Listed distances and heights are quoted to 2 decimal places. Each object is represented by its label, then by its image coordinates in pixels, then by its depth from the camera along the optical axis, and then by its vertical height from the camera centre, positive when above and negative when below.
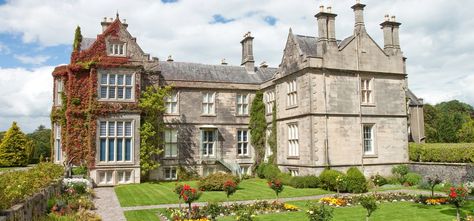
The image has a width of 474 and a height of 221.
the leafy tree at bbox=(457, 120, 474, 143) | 48.79 +1.05
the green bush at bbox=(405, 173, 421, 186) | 24.88 -2.24
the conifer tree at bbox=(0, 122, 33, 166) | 50.06 -0.35
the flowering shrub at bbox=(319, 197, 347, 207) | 17.40 -2.54
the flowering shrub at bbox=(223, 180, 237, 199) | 16.56 -1.77
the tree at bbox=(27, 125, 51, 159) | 65.33 +0.33
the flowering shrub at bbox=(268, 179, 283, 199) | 17.45 -1.79
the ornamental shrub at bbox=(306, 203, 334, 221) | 10.41 -1.85
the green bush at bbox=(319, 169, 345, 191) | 22.53 -1.98
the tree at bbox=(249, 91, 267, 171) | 31.31 +1.37
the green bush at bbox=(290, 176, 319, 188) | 23.61 -2.24
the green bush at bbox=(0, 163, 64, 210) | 10.07 -1.20
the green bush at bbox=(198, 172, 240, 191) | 23.48 -2.21
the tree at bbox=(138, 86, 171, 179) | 27.27 +1.31
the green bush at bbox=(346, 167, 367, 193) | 21.95 -2.16
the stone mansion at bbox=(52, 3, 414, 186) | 25.00 +2.51
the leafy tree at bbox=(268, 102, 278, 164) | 29.05 +0.30
